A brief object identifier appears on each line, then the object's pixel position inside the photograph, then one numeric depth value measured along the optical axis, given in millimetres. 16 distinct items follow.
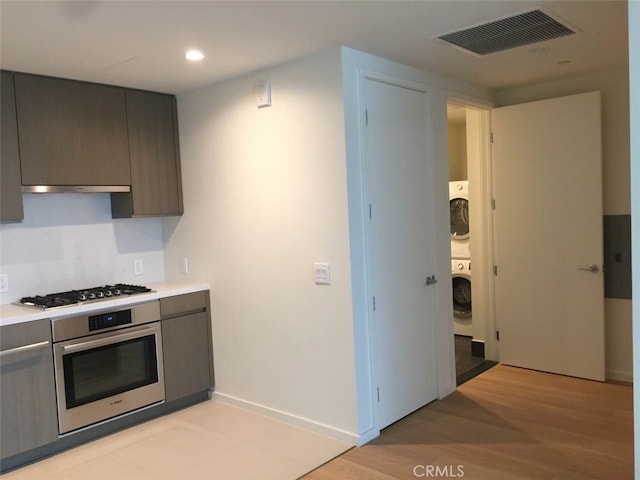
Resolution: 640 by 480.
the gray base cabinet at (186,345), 3781
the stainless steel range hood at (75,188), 3350
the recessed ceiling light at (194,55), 2967
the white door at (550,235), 4082
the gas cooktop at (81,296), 3285
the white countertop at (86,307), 3043
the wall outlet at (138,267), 4184
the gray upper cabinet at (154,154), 3852
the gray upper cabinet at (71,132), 3311
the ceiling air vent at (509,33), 2785
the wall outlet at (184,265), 4191
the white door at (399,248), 3277
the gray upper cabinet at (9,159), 3195
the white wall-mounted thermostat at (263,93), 3390
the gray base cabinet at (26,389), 2977
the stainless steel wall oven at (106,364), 3242
